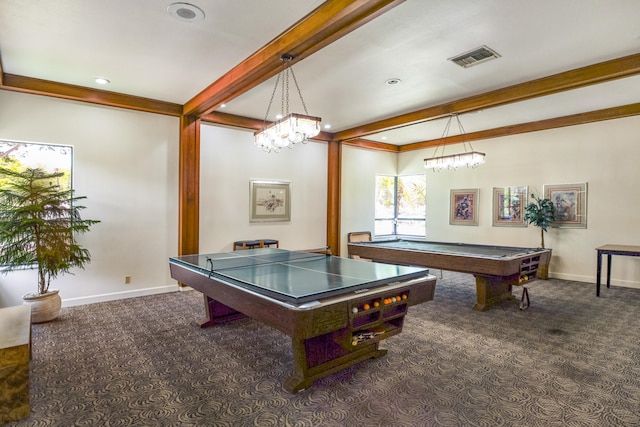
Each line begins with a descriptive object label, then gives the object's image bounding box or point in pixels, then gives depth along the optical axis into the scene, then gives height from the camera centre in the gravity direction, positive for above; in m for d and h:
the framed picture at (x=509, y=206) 7.11 +0.05
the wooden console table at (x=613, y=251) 5.05 -0.65
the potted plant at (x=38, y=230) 3.94 -0.30
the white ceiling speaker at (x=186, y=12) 2.82 +1.66
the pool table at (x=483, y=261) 4.23 -0.73
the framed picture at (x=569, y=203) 6.36 +0.10
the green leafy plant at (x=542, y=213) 6.43 -0.09
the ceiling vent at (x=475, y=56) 3.61 +1.68
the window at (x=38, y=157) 4.42 +0.65
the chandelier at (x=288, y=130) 3.36 +0.80
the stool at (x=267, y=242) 6.22 -0.67
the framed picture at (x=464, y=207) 7.87 +0.02
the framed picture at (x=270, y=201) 6.62 +0.12
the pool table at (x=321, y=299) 2.18 -0.66
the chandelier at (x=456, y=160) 5.59 +0.80
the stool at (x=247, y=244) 6.14 -0.69
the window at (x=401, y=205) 9.02 +0.07
